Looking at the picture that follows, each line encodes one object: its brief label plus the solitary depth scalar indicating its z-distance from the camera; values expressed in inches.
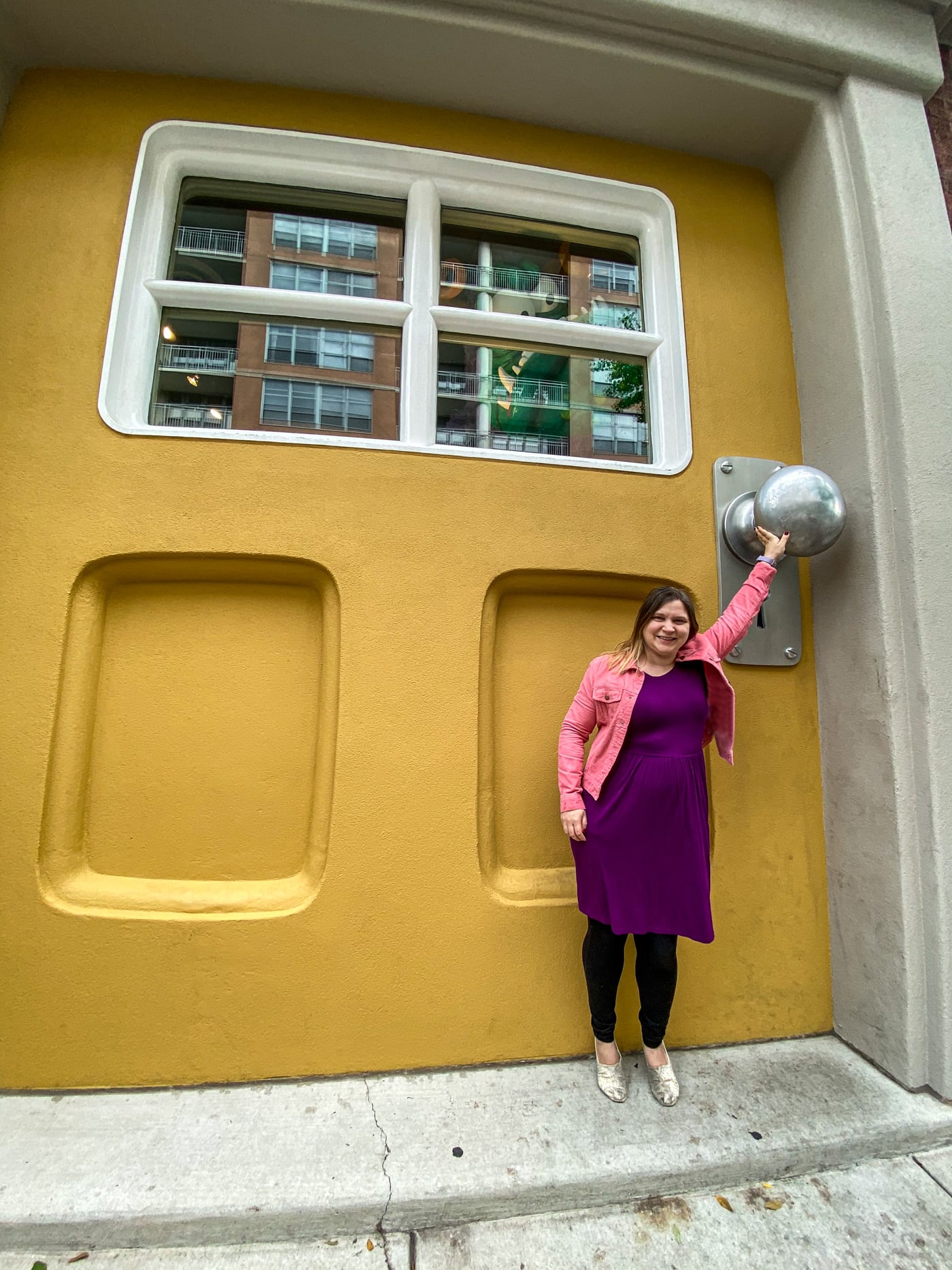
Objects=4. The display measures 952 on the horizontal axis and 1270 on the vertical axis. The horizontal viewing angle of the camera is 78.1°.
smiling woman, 79.2
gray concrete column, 84.7
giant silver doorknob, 87.0
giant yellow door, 82.9
